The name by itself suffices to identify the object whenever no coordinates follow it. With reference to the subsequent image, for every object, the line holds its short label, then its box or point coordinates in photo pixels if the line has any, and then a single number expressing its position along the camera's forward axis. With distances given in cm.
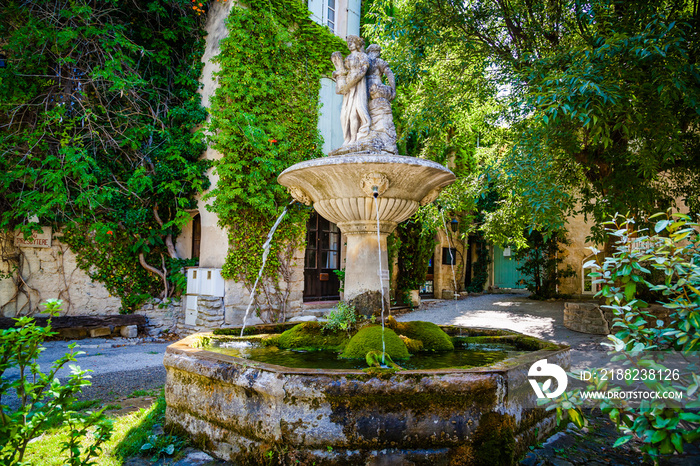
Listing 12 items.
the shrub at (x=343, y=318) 372
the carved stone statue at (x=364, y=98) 411
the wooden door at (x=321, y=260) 890
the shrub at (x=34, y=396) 171
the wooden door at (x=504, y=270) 1631
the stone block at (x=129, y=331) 701
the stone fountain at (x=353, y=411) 227
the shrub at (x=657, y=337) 141
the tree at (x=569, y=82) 398
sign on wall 659
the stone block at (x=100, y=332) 688
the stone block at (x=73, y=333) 663
